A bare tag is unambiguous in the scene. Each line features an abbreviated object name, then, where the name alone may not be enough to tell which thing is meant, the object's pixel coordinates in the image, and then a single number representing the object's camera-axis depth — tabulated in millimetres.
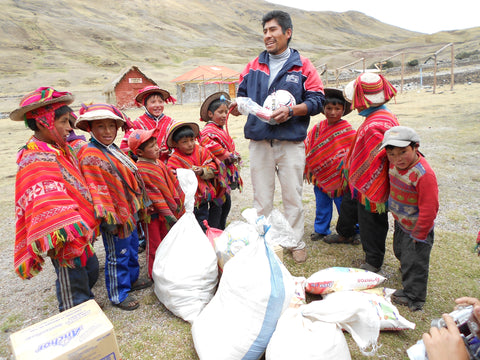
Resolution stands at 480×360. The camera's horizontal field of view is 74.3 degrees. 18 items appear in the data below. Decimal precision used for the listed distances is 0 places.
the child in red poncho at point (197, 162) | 3164
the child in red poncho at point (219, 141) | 3463
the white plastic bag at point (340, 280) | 2494
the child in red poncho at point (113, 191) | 2369
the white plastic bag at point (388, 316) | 2133
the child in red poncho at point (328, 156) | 3391
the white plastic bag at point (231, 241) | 2455
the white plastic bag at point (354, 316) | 1598
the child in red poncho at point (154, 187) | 2807
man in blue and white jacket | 2938
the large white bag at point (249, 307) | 1825
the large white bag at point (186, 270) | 2363
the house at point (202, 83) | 27875
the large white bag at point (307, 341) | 1600
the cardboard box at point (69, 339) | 1573
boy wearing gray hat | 2223
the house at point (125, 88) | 23000
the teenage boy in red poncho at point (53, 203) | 1939
